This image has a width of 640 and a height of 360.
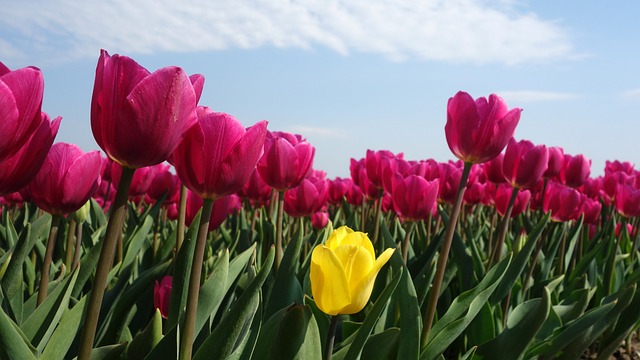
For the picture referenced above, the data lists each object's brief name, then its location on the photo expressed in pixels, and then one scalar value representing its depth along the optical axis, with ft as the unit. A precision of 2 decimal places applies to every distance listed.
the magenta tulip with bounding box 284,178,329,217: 2.65
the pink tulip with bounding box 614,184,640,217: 3.36
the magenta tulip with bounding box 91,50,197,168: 0.79
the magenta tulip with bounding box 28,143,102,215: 1.30
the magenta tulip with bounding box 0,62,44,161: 0.73
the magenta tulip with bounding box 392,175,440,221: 2.01
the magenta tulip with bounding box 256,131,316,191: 1.77
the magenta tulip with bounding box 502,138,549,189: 2.18
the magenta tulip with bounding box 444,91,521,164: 1.57
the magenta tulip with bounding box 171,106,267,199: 0.95
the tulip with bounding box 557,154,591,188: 3.16
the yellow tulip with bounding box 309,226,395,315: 0.96
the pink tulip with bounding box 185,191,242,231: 1.66
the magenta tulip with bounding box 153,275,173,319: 1.50
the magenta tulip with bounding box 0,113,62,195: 0.88
